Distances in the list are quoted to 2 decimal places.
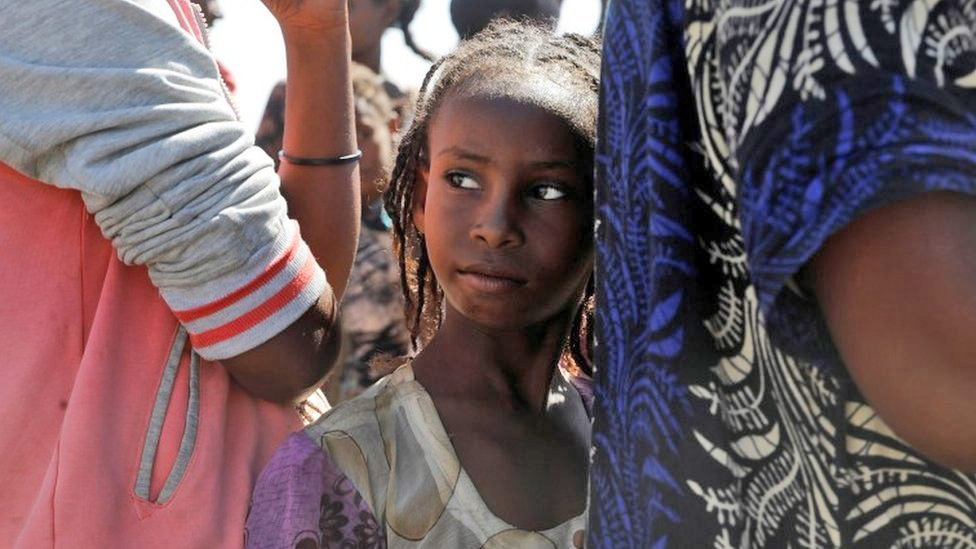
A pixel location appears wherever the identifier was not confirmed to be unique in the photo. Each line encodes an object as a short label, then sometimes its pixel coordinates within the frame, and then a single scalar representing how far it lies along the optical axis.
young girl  1.85
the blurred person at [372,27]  5.48
